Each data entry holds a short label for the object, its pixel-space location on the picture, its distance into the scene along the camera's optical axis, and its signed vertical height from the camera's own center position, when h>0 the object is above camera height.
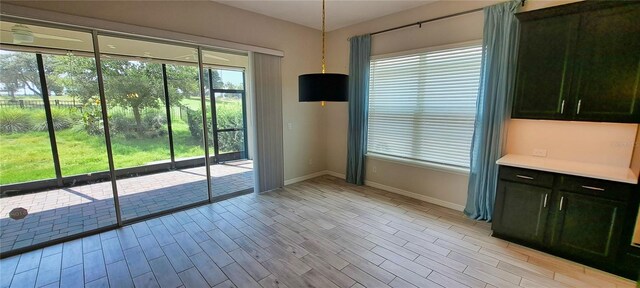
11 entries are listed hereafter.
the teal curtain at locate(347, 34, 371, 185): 4.42 +0.11
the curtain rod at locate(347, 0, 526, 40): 3.25 +1.33
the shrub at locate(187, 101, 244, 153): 5.29 -0.27
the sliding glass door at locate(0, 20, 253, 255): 2.92 -0.29
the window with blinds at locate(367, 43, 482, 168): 3.45 +0.12
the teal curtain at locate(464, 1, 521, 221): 2.96 +0.11
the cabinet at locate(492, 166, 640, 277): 2.23 -1.03
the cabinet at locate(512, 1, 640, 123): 2.23 +0.48
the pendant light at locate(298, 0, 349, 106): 2.29 +0.23
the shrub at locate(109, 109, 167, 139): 3.66 -0.21
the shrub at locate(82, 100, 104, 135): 3.32 -0.11
